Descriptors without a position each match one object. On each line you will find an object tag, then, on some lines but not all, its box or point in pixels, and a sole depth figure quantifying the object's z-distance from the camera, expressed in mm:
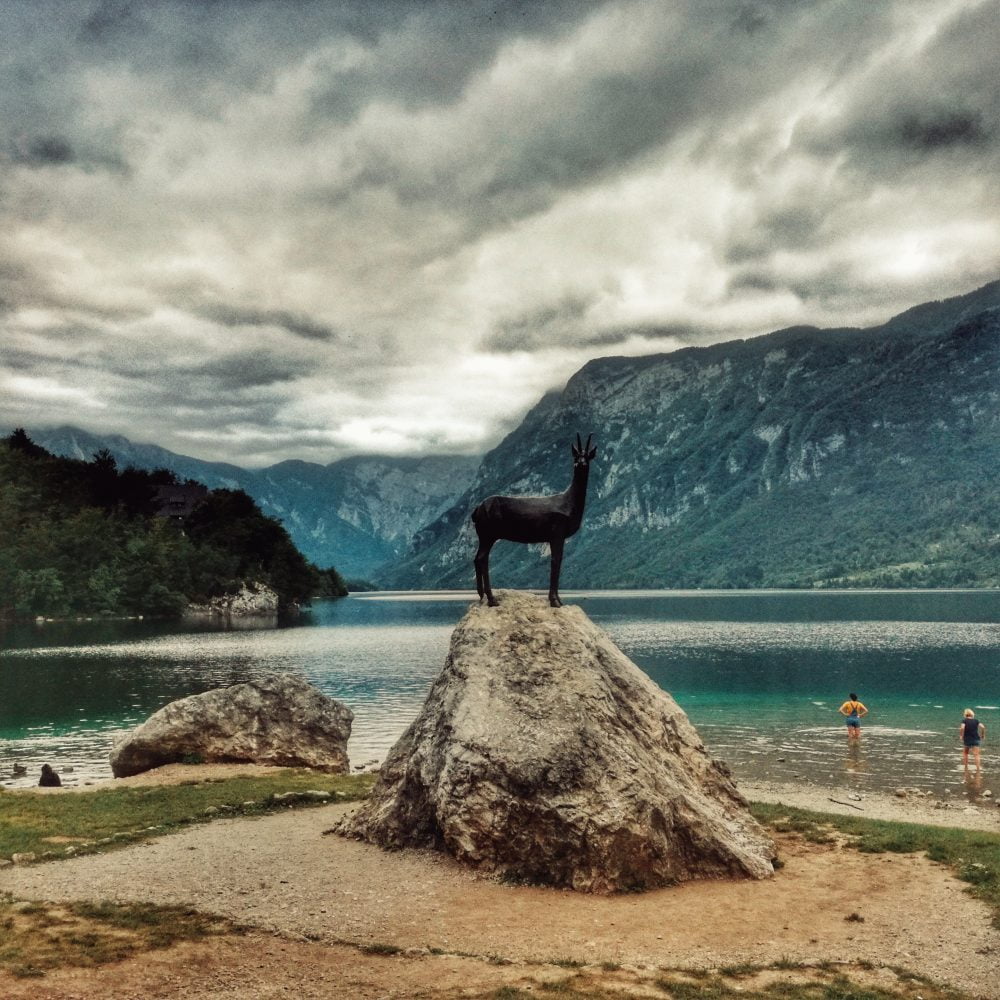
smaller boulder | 32406
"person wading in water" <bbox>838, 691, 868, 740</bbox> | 43562
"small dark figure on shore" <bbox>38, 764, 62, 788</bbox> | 31141
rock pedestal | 17000
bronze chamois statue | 21953
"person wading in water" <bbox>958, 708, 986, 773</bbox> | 36594
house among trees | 186875
